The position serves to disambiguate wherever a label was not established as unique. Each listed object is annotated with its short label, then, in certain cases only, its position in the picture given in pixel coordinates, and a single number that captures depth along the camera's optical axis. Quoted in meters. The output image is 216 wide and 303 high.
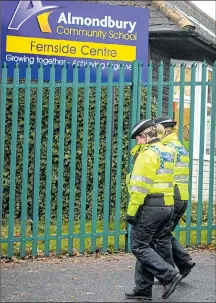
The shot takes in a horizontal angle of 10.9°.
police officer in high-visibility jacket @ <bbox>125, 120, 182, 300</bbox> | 10.30
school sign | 21.30
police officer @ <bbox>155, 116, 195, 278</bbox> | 11.71
